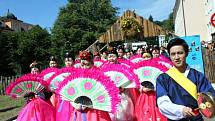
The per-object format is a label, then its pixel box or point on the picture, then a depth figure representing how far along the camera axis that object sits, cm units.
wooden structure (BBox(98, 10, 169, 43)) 916
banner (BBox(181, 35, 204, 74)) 776
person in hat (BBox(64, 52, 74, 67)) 427
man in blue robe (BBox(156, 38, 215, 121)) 210
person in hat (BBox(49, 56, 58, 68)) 439
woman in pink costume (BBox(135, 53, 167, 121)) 372
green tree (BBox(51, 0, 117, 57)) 3199
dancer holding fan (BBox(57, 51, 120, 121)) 283
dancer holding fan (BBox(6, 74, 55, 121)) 340
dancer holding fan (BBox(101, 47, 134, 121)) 372
